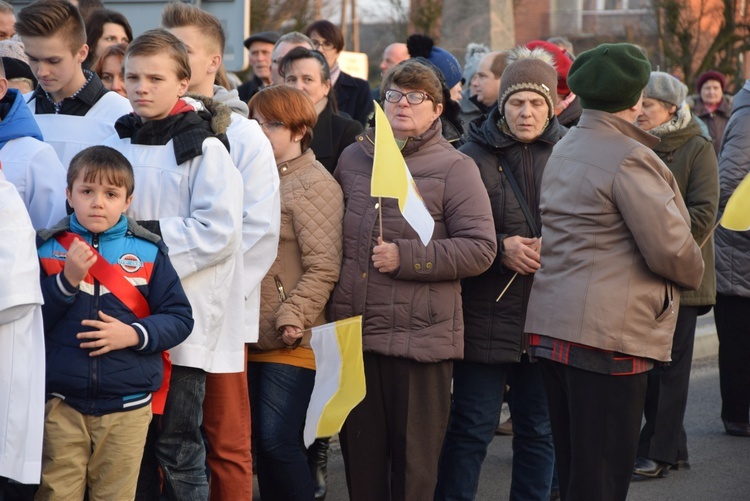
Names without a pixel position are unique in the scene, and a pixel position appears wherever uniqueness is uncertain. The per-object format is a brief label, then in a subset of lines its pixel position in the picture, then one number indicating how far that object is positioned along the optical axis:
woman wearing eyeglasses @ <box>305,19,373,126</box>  15.39
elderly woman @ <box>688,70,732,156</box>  23.35
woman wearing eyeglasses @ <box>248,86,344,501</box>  9.00
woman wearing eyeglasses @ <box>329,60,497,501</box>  8.76
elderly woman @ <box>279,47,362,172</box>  11.12
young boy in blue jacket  7.26
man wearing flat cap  15.78
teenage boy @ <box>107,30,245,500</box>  7.93
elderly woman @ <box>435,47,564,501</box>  9.38
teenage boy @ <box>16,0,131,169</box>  8.59
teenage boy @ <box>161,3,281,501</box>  8.55
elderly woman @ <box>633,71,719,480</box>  11.73
